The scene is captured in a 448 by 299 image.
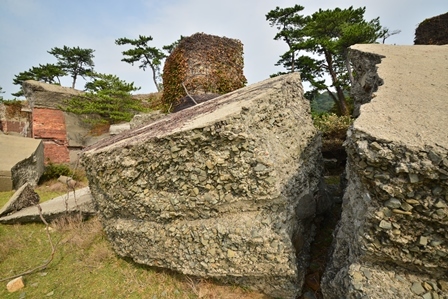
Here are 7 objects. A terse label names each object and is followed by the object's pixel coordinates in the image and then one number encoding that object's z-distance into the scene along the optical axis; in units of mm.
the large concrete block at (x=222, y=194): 2215
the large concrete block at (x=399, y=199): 1360
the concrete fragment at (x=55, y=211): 4566
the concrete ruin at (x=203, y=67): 8016
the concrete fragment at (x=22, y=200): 5087
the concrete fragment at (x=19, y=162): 7152
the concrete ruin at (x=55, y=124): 12047
